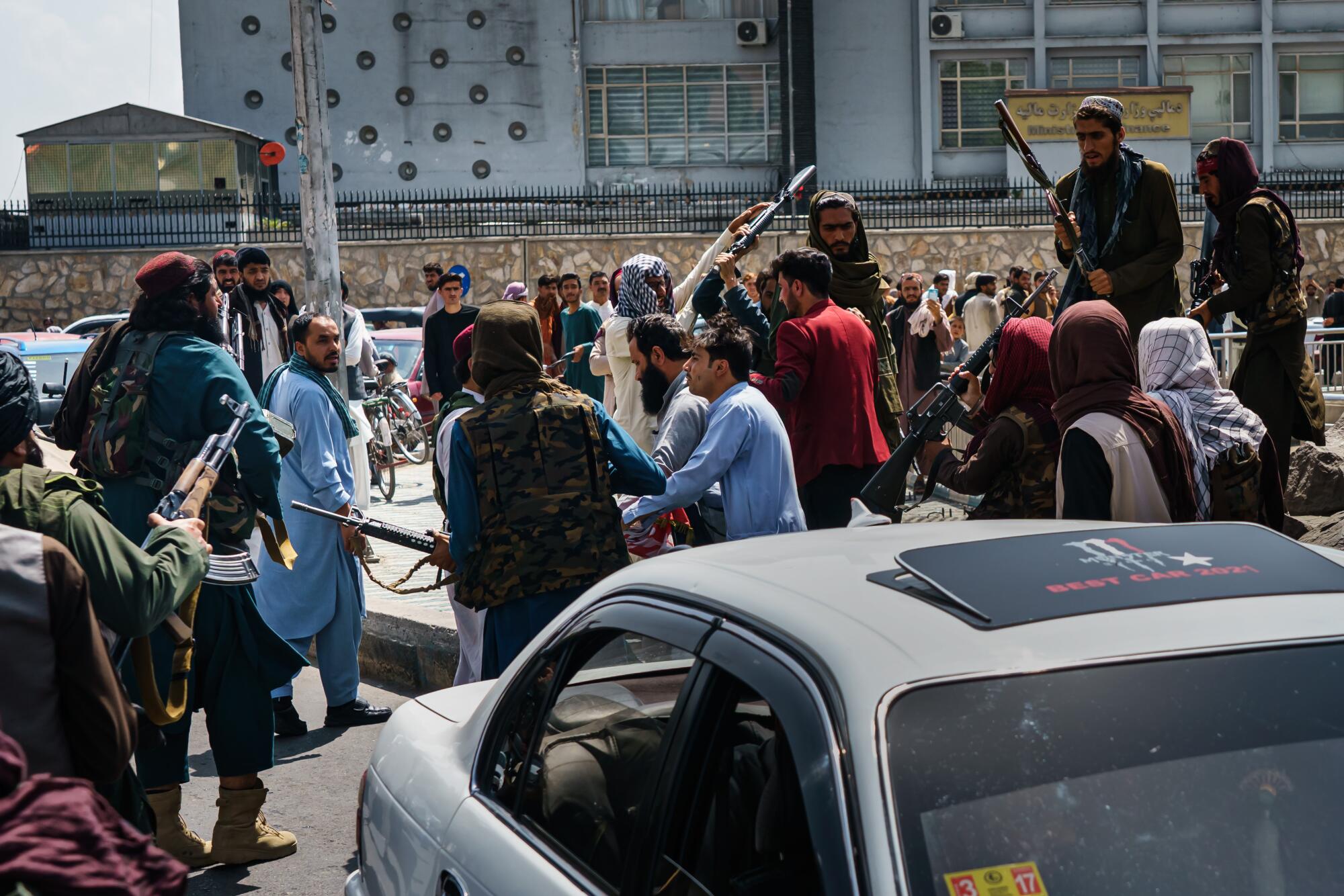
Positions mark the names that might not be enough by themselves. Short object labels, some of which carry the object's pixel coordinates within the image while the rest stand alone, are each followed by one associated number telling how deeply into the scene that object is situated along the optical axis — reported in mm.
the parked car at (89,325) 24172
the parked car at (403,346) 19547
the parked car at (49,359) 18453
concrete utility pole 12477
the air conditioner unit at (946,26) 35094
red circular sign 22078
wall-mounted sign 32875
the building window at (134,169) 33531
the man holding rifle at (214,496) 4840
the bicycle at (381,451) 13969
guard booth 33281
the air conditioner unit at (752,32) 36406
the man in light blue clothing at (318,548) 6586
